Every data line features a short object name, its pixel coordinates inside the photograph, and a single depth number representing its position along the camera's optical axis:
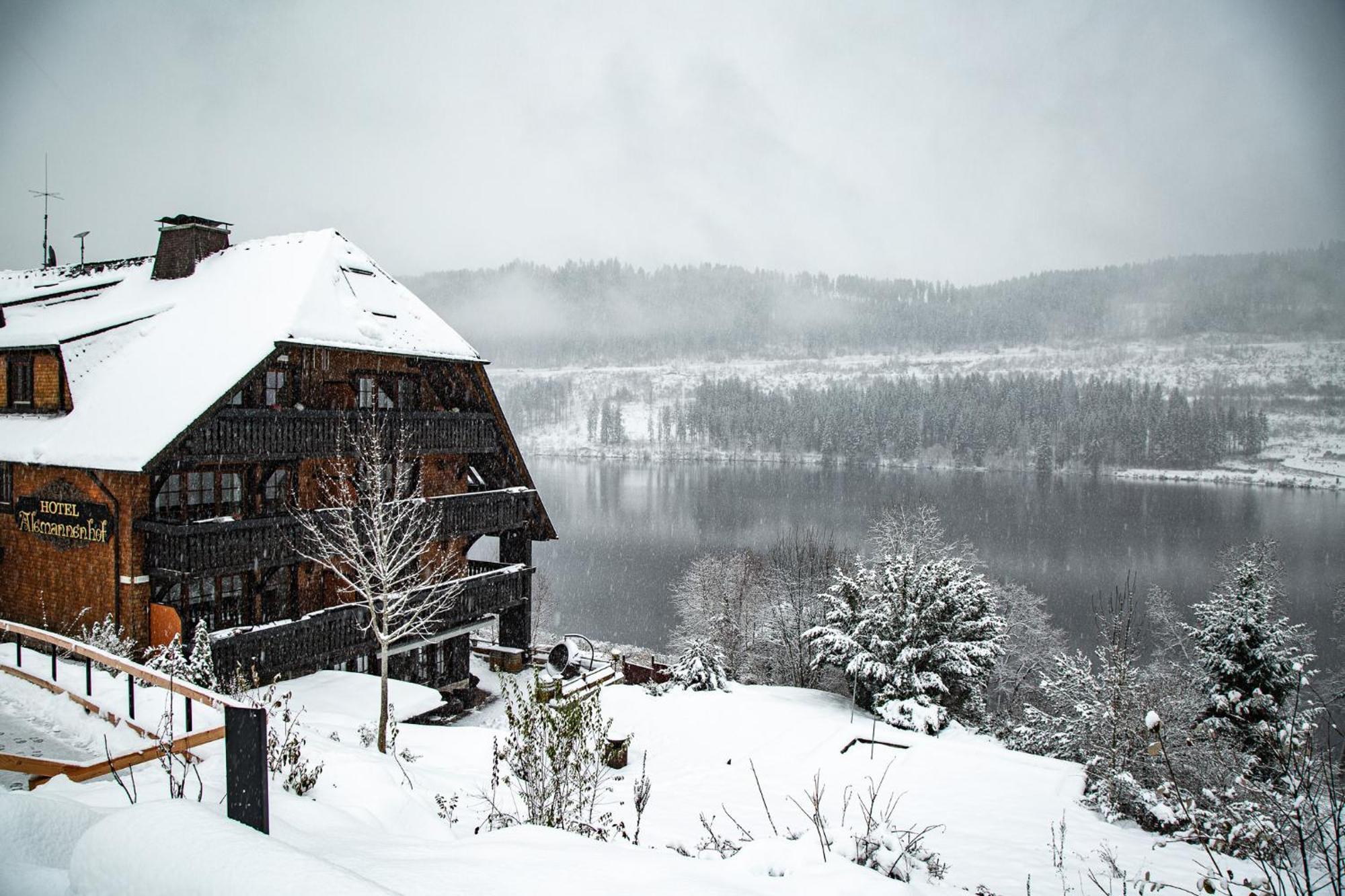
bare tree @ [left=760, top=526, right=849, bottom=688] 34.44
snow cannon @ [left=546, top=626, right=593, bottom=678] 22.97
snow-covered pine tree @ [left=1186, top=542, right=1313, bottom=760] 21.42
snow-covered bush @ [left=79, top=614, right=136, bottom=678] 12.71
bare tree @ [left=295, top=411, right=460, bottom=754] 13.85
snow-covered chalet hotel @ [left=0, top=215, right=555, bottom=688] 14.48
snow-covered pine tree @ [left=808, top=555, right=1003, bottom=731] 22.42
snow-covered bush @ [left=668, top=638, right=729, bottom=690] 23.28
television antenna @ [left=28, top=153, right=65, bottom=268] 24.28
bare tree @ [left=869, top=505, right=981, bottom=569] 31.50
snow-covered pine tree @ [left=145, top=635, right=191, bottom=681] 10.59
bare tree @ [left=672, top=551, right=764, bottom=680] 37.19
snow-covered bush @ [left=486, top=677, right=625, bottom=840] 6.81
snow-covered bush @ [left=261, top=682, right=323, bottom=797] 6.38
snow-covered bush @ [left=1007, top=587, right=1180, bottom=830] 13.20
